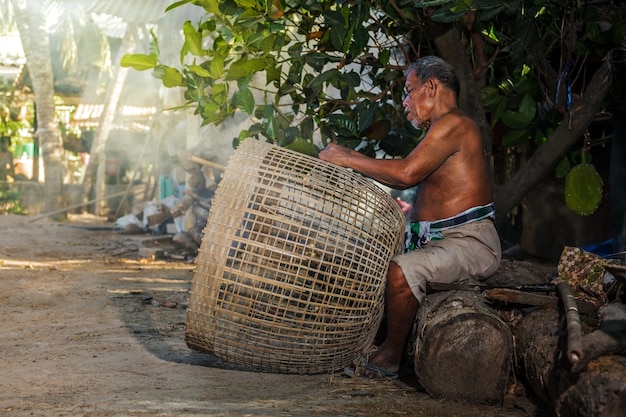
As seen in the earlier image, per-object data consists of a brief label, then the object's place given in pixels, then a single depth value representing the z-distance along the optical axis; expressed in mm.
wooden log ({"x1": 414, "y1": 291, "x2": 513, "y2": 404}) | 3047
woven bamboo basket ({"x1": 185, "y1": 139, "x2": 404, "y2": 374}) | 3162
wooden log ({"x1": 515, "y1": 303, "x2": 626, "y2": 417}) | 2396
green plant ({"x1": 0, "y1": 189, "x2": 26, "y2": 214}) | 15711
